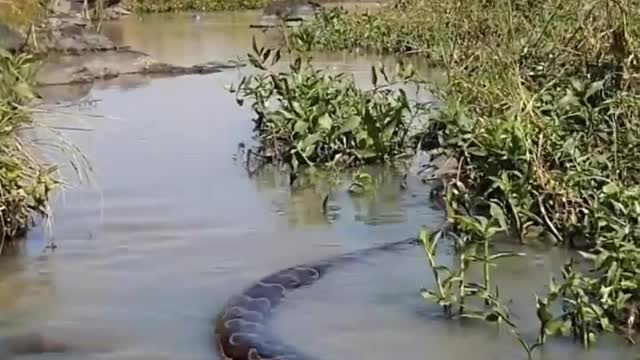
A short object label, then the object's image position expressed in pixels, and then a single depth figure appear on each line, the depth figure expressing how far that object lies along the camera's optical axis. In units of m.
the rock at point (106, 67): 17.90
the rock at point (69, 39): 20.41
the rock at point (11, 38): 17.14
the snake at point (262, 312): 5.33
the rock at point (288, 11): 28.94
